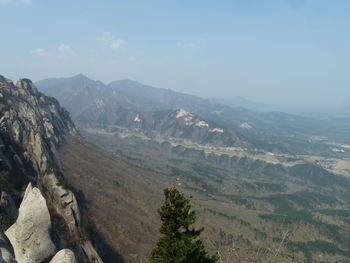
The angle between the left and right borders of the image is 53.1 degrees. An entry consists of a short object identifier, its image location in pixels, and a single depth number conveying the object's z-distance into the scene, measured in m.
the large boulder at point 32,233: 42.88
